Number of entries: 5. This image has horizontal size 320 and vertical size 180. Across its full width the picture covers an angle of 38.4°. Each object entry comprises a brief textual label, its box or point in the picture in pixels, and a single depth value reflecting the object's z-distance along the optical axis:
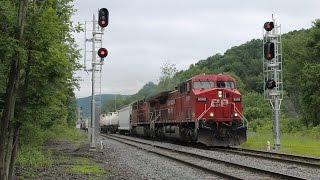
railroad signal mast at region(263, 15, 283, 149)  26.20
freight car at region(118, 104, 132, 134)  58.17
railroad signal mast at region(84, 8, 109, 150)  24.62
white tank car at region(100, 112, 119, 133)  73.19
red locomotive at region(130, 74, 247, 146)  26.81
